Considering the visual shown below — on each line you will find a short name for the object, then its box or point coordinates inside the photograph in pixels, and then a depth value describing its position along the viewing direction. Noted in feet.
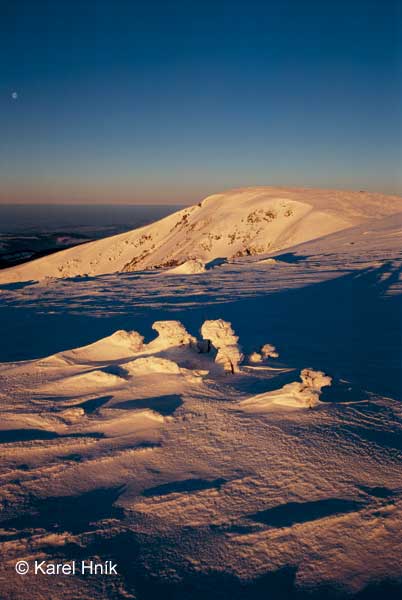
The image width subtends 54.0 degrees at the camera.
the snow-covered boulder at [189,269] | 37.99
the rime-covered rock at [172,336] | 13.99
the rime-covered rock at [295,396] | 9.91
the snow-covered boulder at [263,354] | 13.32
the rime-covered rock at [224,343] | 12.34
